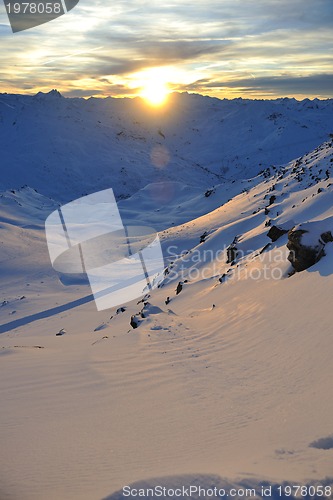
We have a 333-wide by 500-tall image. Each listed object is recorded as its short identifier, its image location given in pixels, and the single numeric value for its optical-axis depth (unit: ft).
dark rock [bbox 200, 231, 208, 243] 77.92
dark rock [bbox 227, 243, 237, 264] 55.81
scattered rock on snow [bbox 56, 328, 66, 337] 48.86
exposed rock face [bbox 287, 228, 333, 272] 35.17
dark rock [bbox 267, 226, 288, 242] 48.39
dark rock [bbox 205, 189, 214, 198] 154.75
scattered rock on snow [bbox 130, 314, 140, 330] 38.92
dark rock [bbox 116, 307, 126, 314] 53.16
